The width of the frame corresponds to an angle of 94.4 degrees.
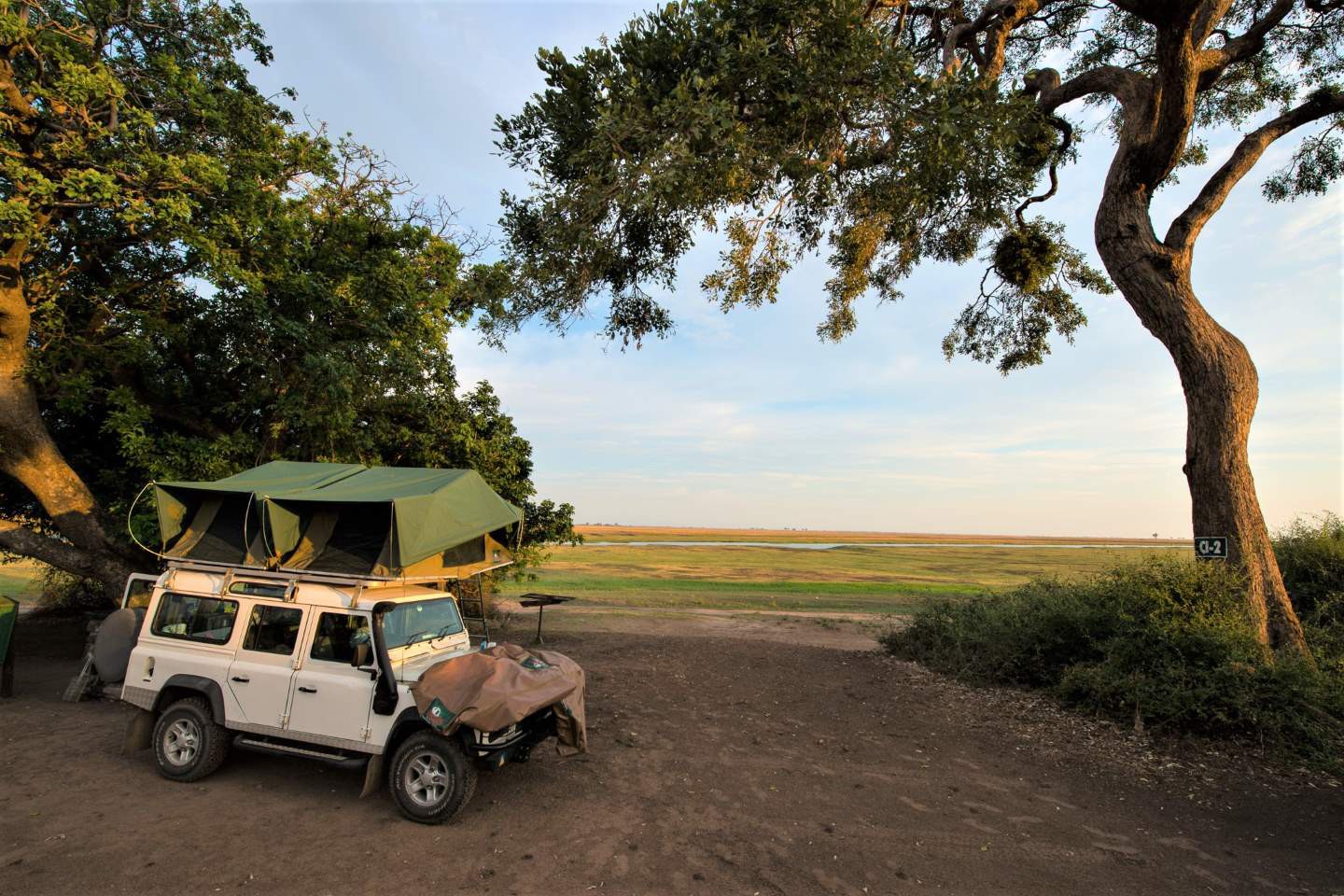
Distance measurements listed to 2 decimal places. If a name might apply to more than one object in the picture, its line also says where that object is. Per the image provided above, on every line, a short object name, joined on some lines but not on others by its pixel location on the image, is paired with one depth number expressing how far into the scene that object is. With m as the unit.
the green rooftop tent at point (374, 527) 6.05
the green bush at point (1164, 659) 7.54
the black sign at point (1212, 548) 9.27
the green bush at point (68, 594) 17.70
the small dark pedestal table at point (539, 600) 13.37
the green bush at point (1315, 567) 10.79
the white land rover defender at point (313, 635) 5.64
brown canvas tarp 5.20
